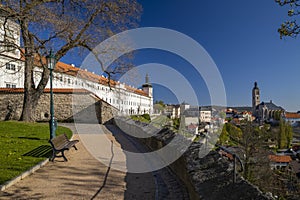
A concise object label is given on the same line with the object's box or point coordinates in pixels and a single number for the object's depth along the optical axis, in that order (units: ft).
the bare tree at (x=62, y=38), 39.09
